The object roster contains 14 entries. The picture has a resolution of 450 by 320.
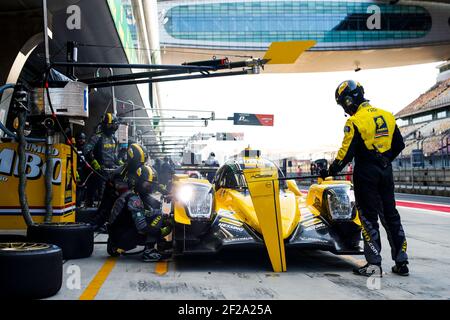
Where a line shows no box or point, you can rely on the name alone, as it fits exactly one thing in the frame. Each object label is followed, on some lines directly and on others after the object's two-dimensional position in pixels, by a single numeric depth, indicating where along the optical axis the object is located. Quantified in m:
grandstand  27.93
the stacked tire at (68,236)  4.89
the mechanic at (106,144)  8.31
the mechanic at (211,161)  15.52
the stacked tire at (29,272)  3.29
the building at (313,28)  70.19
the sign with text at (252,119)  20.22
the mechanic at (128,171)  5.71
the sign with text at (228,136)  20.70
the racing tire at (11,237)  5.44
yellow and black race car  4.73
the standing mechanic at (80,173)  9.88
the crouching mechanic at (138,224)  5.36
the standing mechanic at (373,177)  4.64
